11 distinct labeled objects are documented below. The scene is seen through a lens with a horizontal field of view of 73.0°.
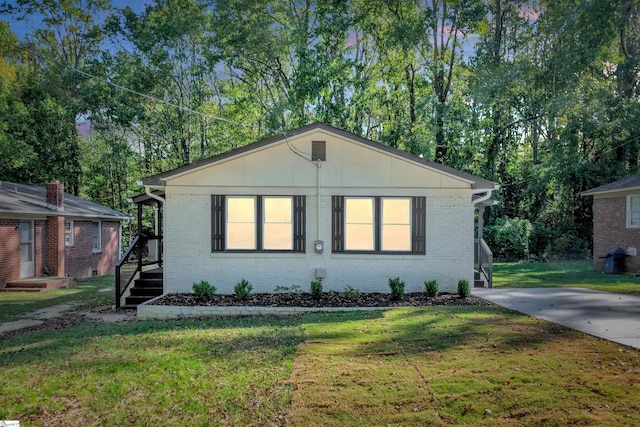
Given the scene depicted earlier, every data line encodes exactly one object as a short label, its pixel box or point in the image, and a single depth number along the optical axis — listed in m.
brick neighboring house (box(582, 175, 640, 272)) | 16.75
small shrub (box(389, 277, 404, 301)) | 9.98
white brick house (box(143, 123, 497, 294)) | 10.65
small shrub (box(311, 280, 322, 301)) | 9.92
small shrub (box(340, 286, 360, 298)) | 10.28
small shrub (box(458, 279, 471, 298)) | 10.07
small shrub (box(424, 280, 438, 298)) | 10.15
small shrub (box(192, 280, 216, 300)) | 9.98
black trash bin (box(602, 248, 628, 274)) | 16.97
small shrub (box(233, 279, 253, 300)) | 10.02
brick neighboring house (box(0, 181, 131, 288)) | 15.72
